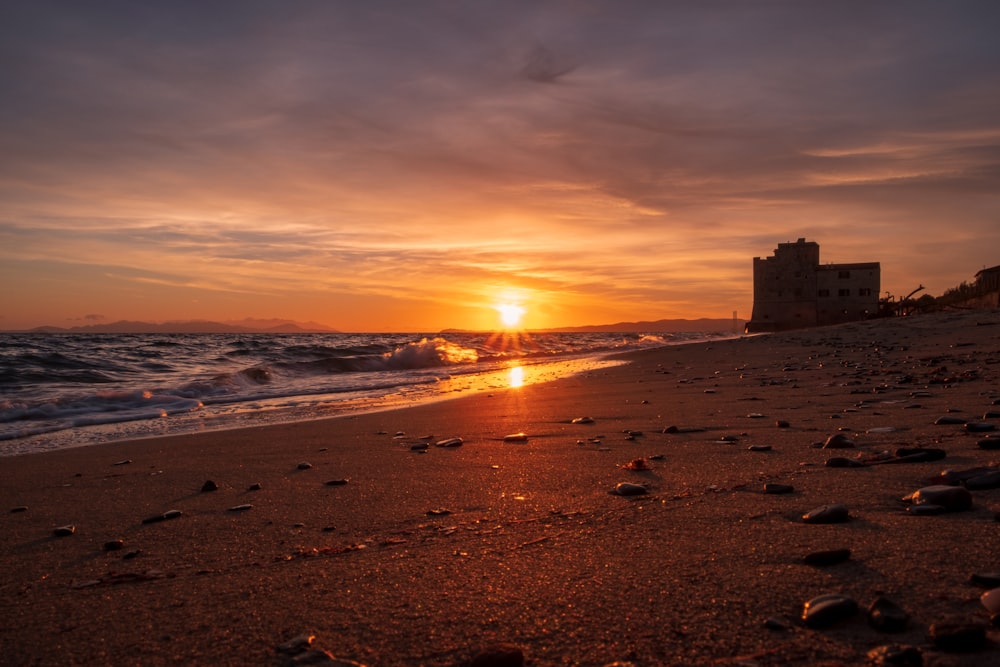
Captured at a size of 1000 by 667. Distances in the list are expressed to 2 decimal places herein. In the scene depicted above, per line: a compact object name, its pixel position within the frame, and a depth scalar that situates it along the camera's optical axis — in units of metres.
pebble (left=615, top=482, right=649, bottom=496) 3.56
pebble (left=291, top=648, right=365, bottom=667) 1.83
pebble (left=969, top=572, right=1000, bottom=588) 1.95
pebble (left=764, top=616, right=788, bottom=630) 1.85
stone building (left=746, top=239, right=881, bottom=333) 51.97
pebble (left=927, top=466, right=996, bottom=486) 3.14
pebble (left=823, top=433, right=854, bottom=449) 4.48
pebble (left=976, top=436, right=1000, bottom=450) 3.94
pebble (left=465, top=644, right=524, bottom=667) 1.73
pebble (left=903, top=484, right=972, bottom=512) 2.70
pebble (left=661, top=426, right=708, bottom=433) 5.88
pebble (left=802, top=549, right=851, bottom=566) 2.25
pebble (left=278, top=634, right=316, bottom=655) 1.93
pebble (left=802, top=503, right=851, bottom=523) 2.75
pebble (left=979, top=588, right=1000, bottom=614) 1.78
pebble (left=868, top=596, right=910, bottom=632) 1.76
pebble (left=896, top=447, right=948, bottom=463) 3.78
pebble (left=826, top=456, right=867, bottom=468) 3.83
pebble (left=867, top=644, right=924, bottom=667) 1.59
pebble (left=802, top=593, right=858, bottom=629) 1.83
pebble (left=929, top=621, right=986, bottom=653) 1.62
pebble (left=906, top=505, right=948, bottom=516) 2.69
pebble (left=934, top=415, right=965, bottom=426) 5.00
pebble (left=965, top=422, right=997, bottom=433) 4.52
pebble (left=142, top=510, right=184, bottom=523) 3.70
